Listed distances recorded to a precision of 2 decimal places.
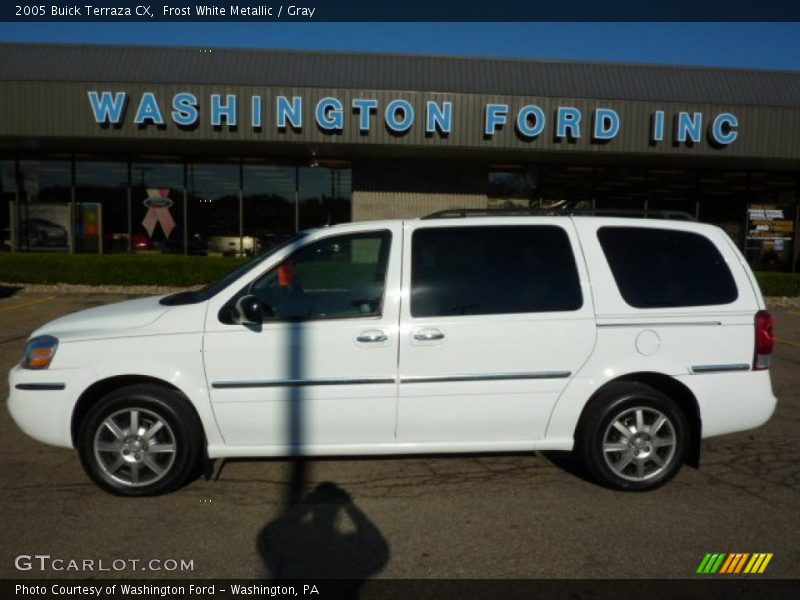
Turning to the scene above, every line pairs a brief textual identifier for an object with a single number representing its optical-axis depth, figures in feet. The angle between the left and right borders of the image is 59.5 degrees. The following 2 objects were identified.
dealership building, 59.77
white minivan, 14.25
